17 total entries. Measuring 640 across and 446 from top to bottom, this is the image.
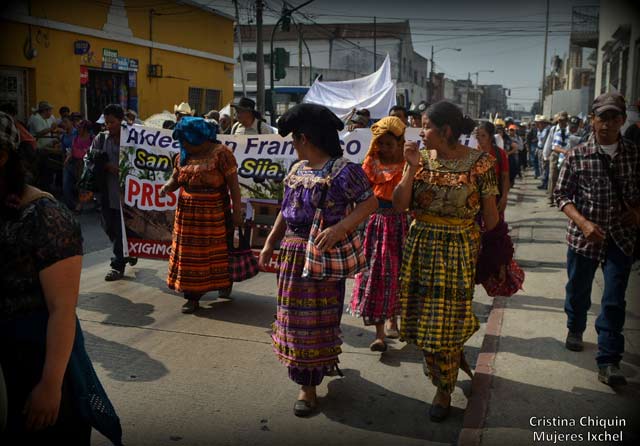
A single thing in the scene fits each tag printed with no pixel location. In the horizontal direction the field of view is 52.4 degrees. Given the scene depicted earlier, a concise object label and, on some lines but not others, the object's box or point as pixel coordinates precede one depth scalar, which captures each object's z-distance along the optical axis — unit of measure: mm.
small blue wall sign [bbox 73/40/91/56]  16812
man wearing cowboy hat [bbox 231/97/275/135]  7980
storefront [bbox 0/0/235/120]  15273
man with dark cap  4172
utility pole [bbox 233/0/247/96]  22688
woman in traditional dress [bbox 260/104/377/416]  3822
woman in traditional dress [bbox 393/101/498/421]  3770
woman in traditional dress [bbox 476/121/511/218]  6682
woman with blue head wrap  5730
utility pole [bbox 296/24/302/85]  33450
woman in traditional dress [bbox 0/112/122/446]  2203
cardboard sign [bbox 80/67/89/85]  17188
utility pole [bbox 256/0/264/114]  18875
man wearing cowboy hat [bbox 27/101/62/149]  13539
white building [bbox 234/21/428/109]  50406
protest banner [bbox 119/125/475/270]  6578
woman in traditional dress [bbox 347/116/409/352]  4973
